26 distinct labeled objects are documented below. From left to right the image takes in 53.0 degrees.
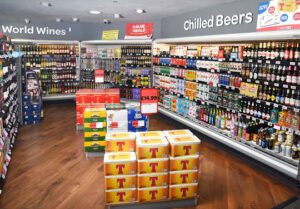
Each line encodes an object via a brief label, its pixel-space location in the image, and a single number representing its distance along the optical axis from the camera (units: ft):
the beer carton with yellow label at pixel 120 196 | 13.01
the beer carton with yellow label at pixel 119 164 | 12.65
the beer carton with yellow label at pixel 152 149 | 12.80
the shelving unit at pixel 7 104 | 16.23
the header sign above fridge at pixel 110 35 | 36.09
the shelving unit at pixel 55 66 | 36.14
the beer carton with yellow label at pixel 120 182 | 12.89
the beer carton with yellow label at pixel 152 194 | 13.29
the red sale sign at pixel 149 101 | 17.49
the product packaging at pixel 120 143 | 13.71
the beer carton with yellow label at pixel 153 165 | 12.95
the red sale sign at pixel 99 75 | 30.78
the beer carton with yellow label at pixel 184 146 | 13.08
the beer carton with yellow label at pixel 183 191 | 13.57
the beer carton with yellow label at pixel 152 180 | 13.15
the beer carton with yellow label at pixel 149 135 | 13.98
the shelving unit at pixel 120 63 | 33.73
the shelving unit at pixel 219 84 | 16.38
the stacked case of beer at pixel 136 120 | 19.58
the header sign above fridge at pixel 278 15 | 15.30
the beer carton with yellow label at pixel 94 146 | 19.71
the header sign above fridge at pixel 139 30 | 32.09
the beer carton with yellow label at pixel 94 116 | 19.30
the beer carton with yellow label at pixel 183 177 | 13.44
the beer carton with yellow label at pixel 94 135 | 19.66
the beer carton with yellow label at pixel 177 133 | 14.20
